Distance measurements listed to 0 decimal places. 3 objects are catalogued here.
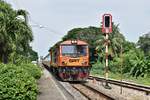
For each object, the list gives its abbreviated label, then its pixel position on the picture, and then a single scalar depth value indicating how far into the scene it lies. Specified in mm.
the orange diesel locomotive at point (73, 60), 34000
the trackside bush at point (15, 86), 11453
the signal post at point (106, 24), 28953
